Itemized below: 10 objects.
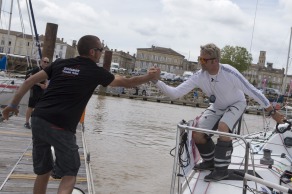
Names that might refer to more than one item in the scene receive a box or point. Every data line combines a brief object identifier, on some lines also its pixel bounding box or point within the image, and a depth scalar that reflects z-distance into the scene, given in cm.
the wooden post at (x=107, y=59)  3086
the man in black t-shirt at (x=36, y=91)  841
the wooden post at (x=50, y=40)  1851
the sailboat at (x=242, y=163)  380
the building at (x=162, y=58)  11338
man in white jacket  425
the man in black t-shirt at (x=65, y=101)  325
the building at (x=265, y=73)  12163
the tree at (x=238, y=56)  7838
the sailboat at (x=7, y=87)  1549
